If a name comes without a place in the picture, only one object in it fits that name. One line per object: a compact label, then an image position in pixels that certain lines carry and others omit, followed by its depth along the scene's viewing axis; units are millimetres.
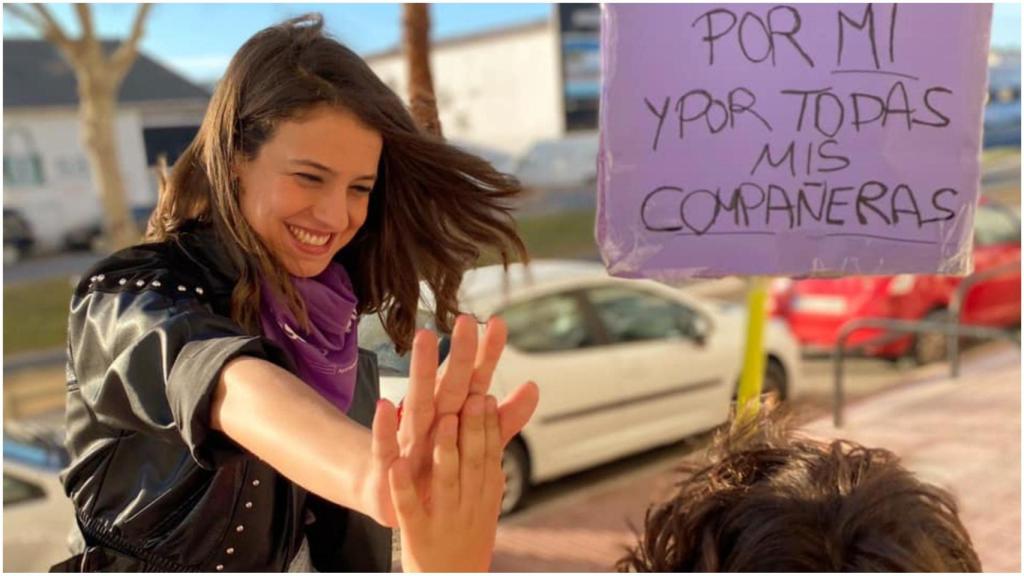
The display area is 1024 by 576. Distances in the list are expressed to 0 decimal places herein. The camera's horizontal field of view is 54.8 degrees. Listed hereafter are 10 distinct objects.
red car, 8078
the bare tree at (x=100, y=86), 8211
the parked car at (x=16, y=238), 23094
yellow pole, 2100
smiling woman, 1136
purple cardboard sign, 1759
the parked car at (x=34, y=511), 3586
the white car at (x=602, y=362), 5547
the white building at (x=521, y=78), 30469
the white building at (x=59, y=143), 24969
